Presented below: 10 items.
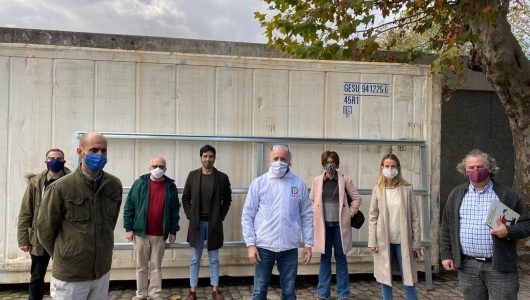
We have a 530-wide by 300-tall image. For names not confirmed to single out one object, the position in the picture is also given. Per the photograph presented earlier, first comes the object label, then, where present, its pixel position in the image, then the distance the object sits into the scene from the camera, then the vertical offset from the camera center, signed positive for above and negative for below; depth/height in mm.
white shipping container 5410 +439
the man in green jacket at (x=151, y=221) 5148 -791
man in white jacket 4211 -671
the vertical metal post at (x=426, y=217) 5961 -848
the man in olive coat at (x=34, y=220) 4539 -703
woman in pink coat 5316 -751
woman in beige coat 4867 -809
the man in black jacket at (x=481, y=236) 3523 -637
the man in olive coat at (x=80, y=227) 2986 -510
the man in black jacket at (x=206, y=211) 5305 -691
